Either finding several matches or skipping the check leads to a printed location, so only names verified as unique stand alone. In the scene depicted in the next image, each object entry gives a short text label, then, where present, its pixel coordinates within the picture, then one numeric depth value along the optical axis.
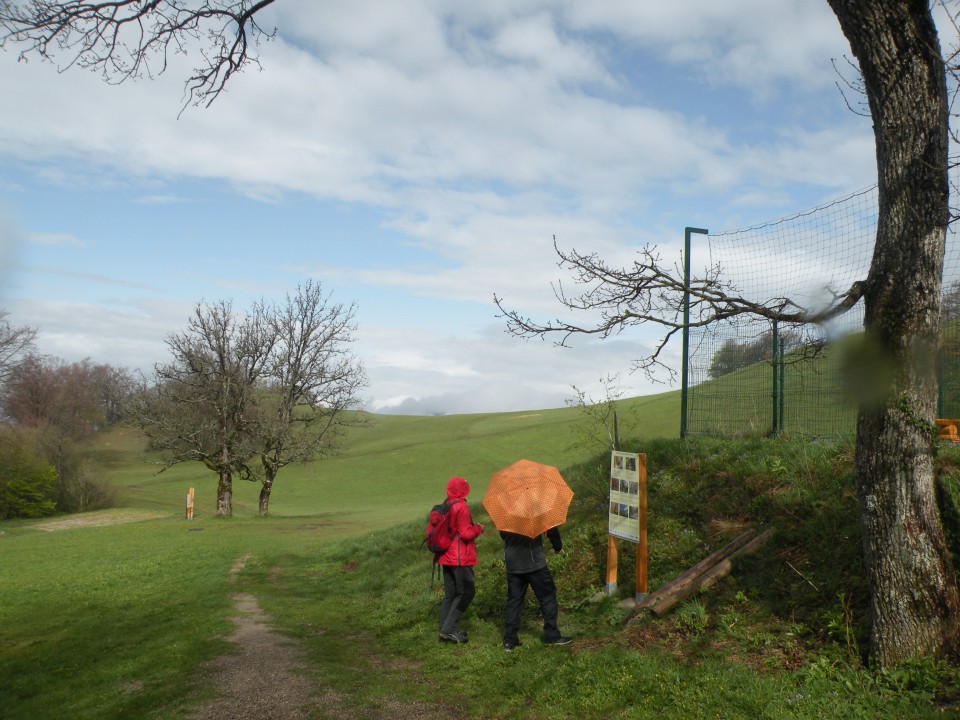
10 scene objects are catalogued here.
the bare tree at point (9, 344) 45.38
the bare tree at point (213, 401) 36.25
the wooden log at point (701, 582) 8.08
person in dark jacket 8.41
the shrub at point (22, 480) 43.72
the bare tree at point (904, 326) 6.05
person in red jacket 9.26
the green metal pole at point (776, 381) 12.35
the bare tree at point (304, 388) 37.53
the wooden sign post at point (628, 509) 8.89
